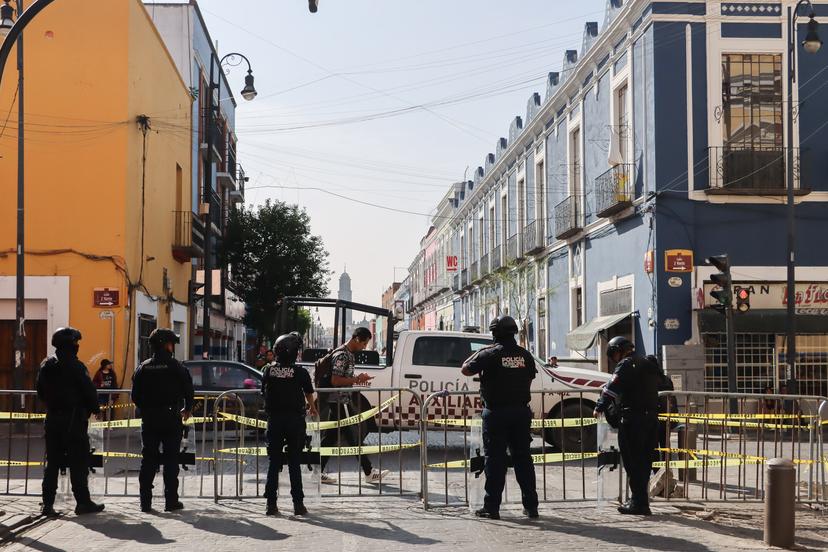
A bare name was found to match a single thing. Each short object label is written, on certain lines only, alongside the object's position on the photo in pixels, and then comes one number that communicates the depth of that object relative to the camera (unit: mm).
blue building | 21453
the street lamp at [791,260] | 19391
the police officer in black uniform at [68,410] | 9430
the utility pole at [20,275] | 18500
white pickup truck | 14047
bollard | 7859
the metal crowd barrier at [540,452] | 9867
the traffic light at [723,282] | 17875
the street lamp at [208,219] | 26281
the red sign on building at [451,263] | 53188
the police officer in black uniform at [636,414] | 9195
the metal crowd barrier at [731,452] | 10172
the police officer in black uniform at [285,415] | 9312
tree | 40344
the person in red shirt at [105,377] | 18609
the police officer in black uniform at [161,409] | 9523
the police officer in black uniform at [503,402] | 8906
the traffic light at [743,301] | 18438
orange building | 21406
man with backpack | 11367
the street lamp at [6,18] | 14398
